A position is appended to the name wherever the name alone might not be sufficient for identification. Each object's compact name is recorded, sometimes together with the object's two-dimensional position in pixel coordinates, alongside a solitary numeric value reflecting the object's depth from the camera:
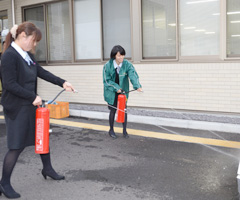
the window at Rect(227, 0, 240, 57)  6.87
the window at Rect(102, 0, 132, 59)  8.51
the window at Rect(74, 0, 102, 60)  9.14
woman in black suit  3.34
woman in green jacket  5.72
